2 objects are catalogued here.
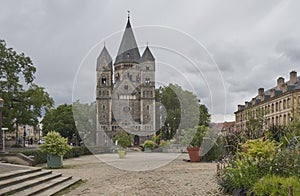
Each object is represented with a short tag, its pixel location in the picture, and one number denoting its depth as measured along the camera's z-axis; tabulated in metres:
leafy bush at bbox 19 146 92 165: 13.72
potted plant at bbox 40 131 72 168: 12.25
